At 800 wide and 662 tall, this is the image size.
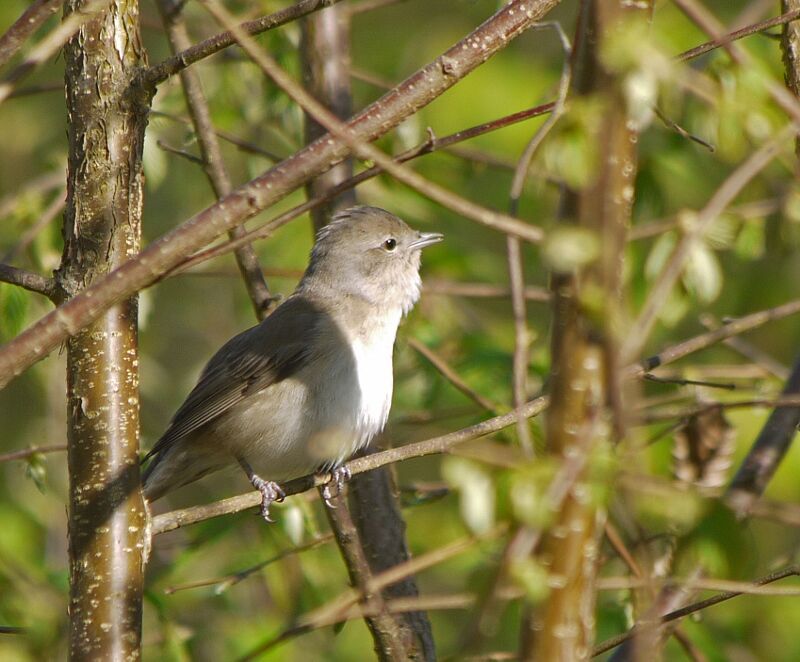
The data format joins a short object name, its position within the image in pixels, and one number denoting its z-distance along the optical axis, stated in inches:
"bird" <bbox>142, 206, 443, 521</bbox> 393.1
